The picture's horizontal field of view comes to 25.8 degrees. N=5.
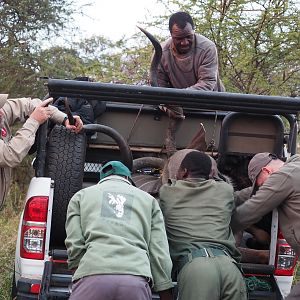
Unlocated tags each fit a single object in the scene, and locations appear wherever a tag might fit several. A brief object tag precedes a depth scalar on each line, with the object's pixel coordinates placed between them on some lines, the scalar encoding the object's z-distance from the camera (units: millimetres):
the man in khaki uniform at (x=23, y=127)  4547
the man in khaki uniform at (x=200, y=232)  3963
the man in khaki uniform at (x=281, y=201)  4273
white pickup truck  4387
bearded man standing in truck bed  6027
